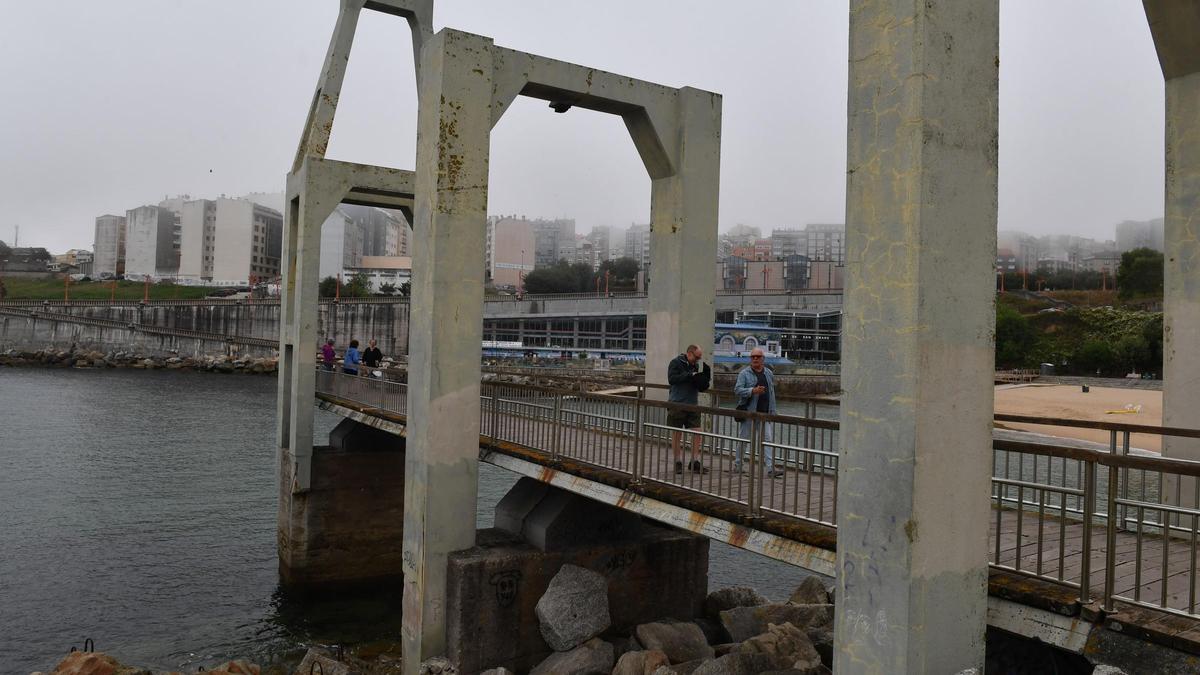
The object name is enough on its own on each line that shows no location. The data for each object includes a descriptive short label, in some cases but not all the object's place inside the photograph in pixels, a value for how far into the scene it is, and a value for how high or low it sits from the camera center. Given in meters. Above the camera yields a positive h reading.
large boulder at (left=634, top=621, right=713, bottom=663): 10.32 -3.99
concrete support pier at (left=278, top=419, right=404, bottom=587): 17.88 -4.39
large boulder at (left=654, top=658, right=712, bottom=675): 9.00 -3.89
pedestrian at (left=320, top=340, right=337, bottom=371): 24.83 -1.10
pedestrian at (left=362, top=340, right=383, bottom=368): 23.27 -1.02
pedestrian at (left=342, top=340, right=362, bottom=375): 22.05 -1.10
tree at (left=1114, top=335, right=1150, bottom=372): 62.50 -0.67
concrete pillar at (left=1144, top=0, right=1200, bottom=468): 8.14 +1.19
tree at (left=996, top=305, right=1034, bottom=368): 72.19 -0.06
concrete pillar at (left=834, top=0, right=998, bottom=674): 5.25 -0.01
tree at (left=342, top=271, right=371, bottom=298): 110.25 +4.52
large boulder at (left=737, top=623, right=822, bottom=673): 9.43 -3.70
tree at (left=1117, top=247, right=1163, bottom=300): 82.12 +7.09
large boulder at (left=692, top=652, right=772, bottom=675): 8.84 -3.67
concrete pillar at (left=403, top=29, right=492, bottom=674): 10.14 +0.08
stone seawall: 81.44 -1.73
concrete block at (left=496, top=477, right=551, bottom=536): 11.35 -2.52
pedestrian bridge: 5.07 -1.64
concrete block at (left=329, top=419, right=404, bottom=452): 19.16 -2.78
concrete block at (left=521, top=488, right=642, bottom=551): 10.87 -2.66
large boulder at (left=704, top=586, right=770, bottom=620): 12.32 -4.10
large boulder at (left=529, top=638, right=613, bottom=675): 9.82 -4.07
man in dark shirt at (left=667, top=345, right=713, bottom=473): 9.99 -0.64
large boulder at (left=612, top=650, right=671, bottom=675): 9.39 -3.87
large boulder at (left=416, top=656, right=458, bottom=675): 10.02 -4.25
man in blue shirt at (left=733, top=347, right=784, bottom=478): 9.50 -0.65
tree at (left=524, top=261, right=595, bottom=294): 122.69 +7.07
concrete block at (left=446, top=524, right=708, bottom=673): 10.27 -3.49
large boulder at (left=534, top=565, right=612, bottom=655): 10.34 -3.61
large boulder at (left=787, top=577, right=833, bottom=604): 13.16 -4.22
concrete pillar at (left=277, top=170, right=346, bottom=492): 18.19 +0.01
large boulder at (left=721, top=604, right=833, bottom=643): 11.34 -4.02
